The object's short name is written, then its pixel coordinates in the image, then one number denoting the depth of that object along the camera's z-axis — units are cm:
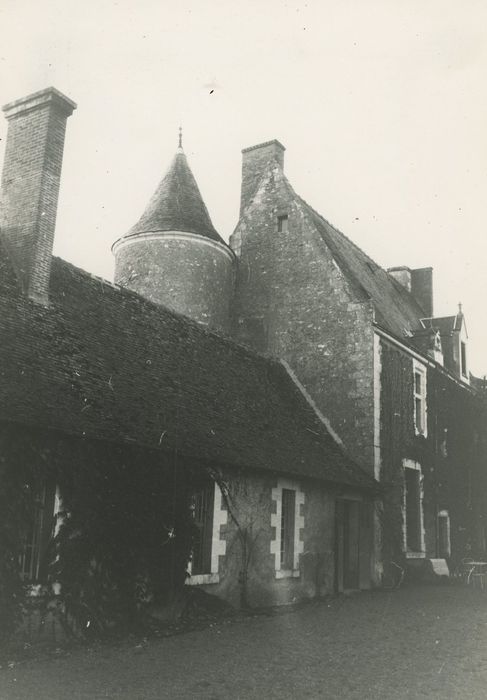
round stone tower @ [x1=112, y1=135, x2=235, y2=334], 1862
